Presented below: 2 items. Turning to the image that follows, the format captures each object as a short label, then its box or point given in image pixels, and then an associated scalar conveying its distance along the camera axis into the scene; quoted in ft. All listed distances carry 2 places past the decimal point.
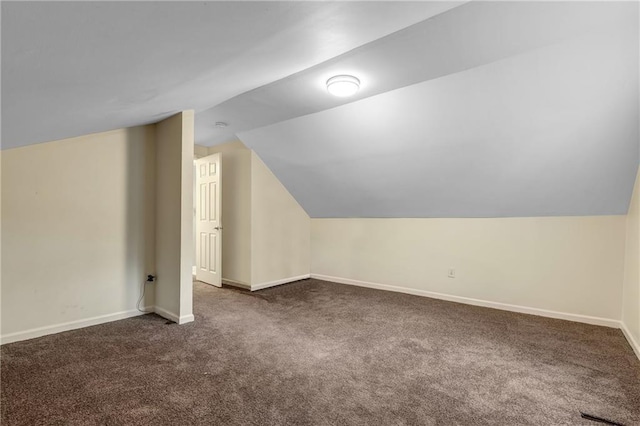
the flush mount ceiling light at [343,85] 8.24
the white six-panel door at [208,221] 15.40
